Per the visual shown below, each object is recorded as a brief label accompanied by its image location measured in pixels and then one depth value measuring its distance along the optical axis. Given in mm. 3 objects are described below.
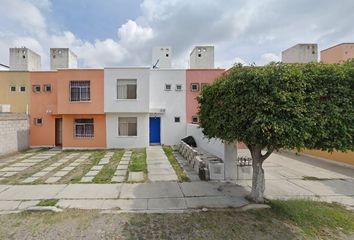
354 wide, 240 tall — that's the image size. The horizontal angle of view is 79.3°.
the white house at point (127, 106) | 15328
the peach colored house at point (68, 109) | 15203
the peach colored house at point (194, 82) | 16906
